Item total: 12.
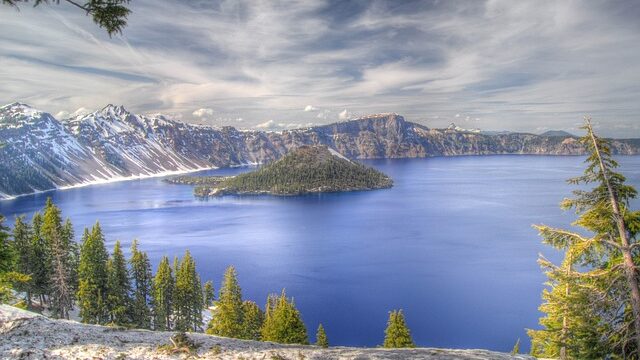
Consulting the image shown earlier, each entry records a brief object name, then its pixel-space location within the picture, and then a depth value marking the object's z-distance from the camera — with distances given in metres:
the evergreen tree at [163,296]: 57.34
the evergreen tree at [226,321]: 44.78
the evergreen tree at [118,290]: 49.56
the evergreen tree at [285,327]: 41.91
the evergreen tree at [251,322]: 51.38
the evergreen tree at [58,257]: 49.75
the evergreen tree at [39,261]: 53.84
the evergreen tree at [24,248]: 52.97
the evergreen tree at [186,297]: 58.16
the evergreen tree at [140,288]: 52.75
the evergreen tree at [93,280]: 47.66
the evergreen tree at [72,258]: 53.00
